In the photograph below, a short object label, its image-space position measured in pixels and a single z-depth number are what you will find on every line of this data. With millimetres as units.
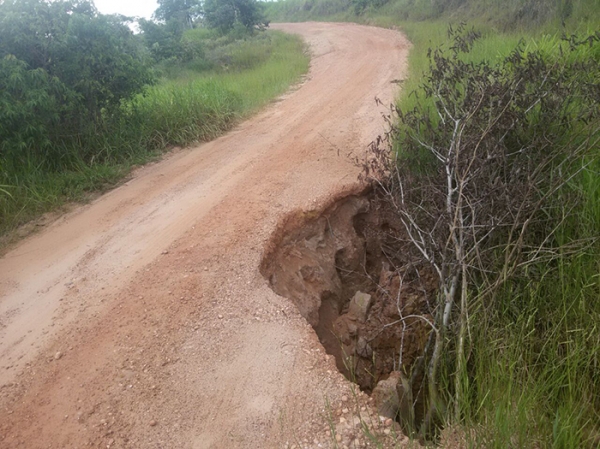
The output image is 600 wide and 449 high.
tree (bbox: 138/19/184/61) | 15922
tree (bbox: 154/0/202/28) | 27234
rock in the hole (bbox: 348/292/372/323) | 4918
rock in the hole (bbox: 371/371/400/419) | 3260
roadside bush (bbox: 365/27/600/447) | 3428
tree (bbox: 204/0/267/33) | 20375
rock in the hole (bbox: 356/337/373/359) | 4562
